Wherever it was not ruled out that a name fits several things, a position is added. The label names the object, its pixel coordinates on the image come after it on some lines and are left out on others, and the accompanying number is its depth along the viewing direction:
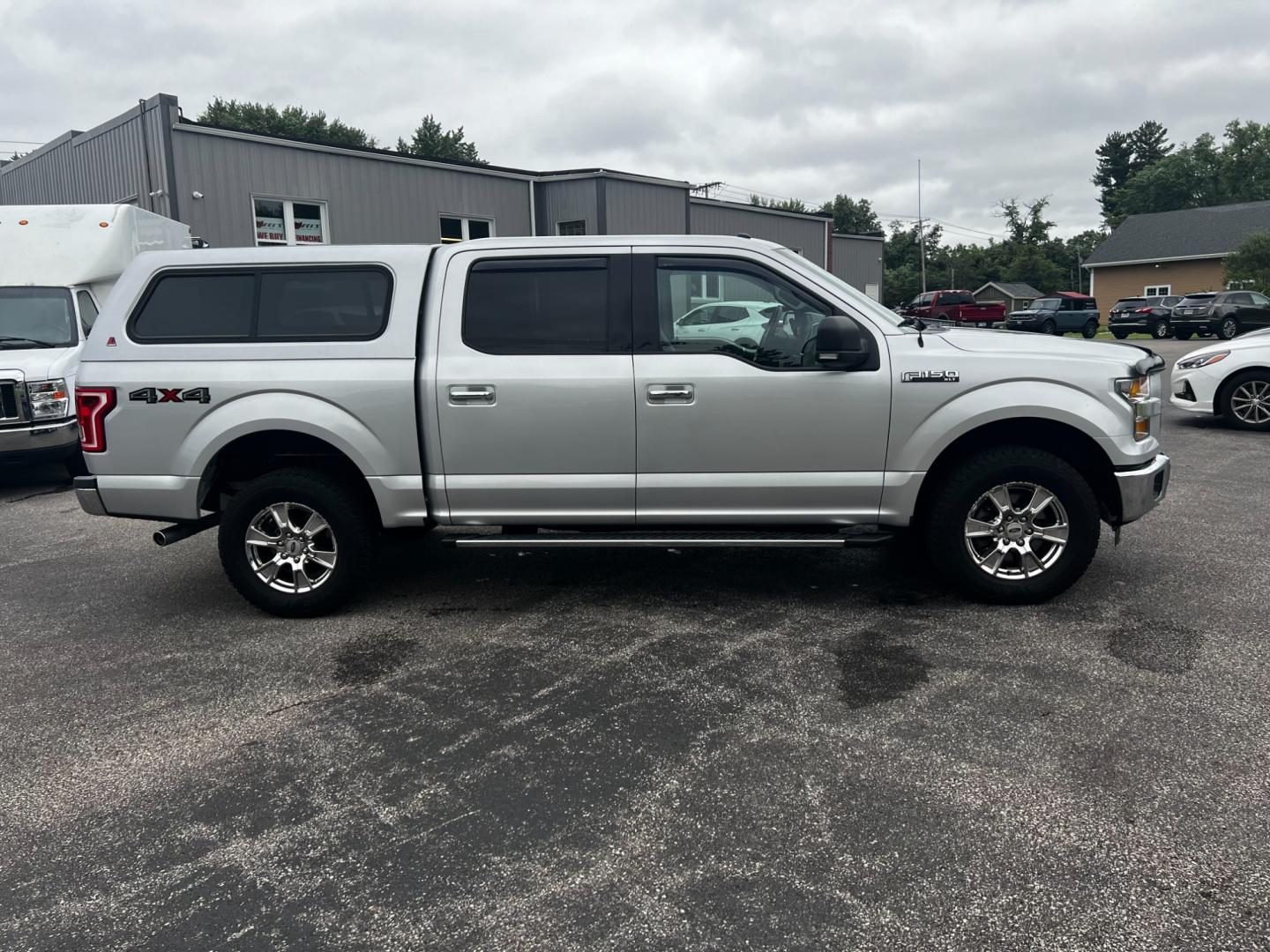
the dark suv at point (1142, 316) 33.16
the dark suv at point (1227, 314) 30.31
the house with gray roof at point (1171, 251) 48.97
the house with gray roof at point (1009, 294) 75.56
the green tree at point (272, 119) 63.34
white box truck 8.71
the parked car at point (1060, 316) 36.56
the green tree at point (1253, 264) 41.12
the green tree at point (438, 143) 74.88
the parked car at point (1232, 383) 10.62
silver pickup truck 4.79
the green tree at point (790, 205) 95.91
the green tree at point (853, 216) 103.88
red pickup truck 41.44
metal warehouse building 15.36
